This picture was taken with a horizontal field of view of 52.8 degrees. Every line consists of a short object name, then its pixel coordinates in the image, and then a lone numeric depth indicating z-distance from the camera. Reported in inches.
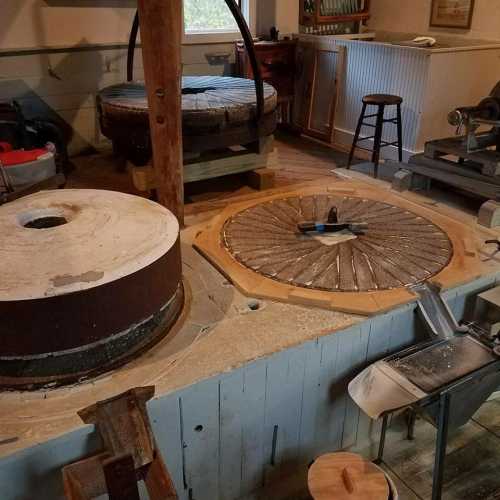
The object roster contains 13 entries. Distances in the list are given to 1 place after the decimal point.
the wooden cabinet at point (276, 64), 191.6
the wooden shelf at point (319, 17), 204.1
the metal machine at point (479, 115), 110.1
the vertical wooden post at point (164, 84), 83.4
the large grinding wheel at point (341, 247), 86.4
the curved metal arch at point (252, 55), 98.4
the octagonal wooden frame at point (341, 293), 79.4
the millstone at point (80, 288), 61.0
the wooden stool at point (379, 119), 149.6
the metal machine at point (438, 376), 68.5
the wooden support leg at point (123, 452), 53.1
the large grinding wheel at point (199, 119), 117.0
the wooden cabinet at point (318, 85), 191.8
